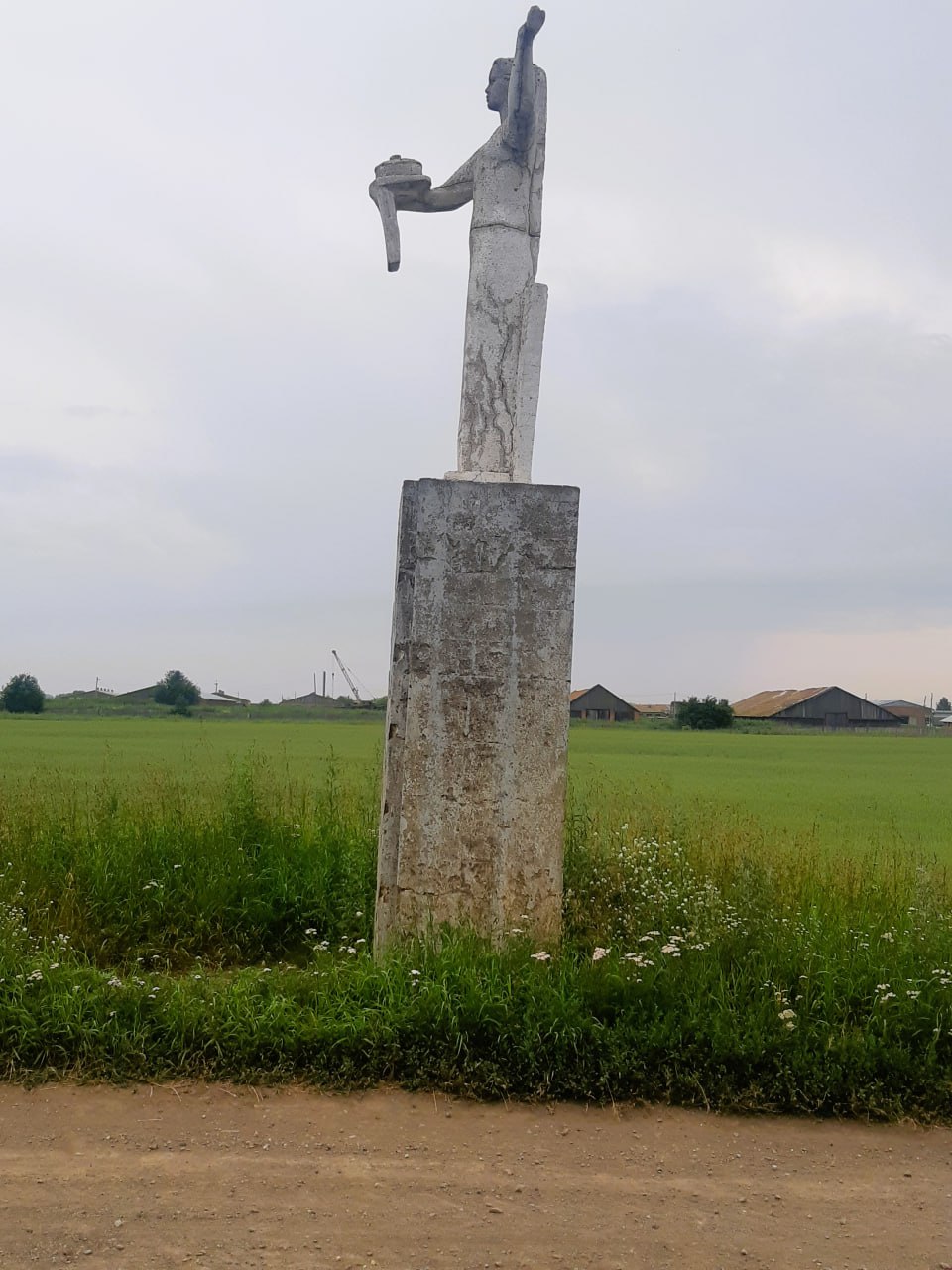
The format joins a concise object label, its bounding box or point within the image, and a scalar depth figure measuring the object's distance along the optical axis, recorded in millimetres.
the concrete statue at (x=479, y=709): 5250
